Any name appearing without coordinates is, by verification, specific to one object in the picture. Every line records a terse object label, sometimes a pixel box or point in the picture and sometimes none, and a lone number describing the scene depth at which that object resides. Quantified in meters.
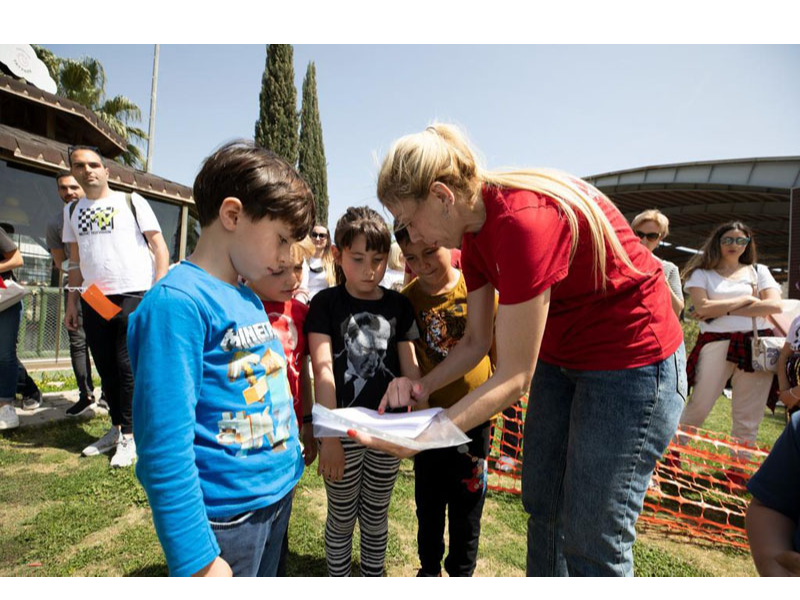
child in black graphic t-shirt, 2.04
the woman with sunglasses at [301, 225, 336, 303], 3.85
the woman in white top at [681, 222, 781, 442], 3.75
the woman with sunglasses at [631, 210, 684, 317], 4.00
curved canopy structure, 12.10
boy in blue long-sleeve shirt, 1.04
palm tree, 19.73
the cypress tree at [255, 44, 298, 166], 18.27
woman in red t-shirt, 1.33
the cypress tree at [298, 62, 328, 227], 21.53
